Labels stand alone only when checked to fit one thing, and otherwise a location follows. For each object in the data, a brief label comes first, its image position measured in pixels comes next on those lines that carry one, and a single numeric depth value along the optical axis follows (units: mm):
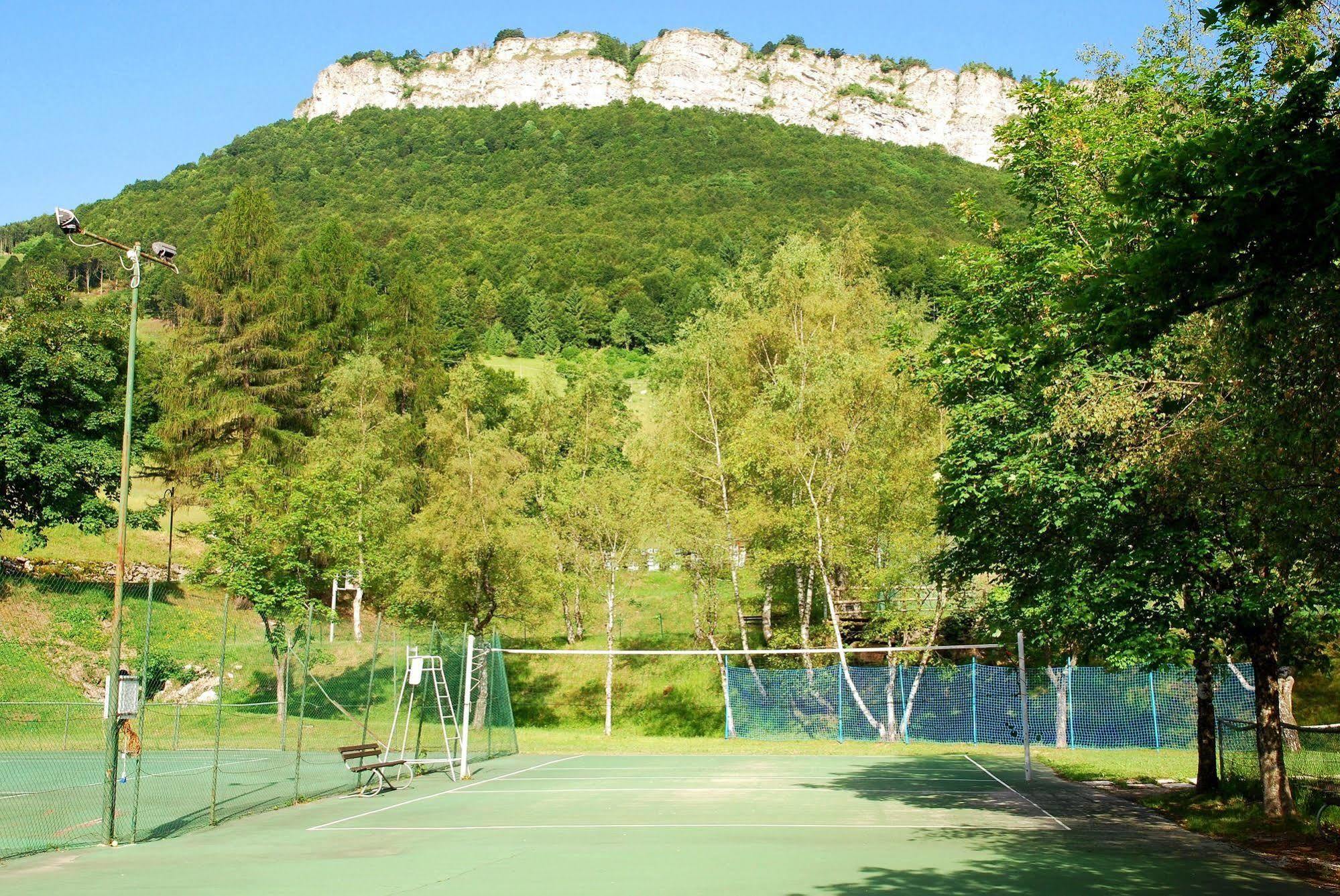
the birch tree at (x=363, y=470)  35031
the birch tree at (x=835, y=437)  32188
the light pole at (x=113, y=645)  12805
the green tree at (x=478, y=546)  34562
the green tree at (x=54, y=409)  37375
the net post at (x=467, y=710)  21859
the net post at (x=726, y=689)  32406
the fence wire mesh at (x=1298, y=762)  14438
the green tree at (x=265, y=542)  32688
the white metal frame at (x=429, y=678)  20109
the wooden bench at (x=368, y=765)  18125
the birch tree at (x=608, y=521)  37000
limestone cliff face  193900
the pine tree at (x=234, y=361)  46188
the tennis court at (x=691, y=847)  10242
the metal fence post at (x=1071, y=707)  30359
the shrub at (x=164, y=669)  25812
